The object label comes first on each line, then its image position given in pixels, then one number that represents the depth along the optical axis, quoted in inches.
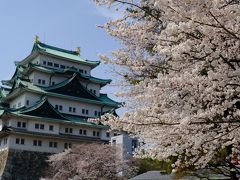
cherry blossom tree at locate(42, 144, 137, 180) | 1183.6
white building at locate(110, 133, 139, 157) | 1466.0
